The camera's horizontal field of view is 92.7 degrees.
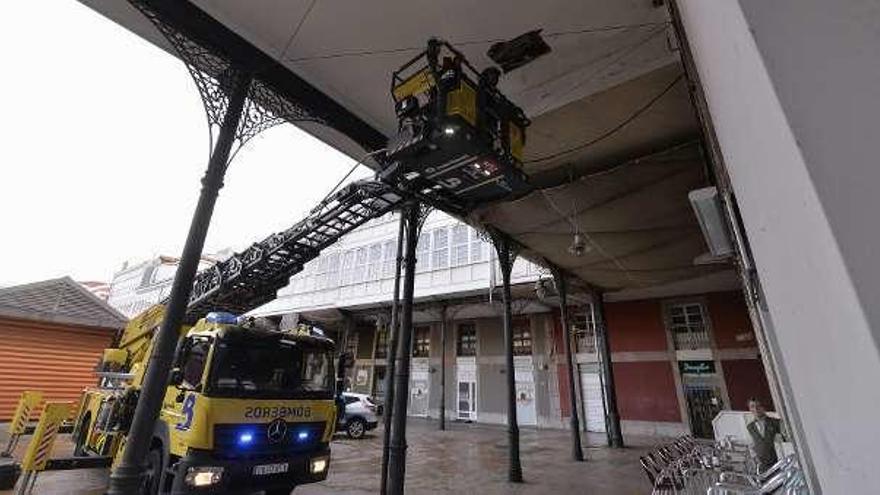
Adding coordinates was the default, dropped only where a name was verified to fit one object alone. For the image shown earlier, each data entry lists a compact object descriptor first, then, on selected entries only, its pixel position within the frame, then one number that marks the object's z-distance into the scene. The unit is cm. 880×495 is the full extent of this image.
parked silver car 1550
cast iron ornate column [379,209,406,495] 707
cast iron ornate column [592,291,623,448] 1434
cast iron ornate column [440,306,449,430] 1944
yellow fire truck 561
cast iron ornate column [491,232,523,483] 874
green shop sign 1680
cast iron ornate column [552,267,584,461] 1148
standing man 692
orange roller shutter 1316
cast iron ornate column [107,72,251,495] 409
